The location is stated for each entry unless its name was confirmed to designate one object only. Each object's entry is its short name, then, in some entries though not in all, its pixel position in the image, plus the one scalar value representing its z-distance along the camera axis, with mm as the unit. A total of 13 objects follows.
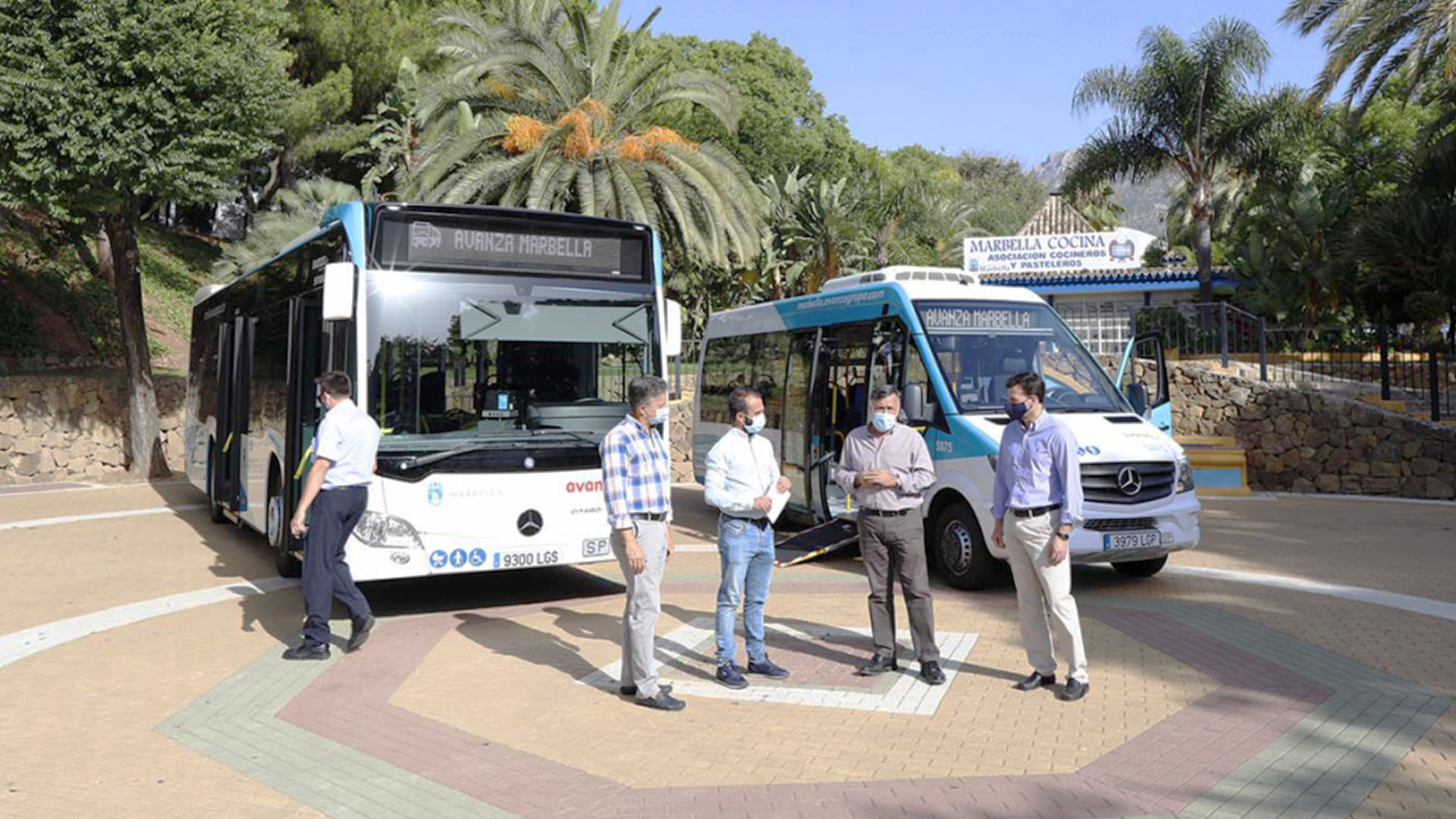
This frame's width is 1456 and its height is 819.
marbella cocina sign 33688
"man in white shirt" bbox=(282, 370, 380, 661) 7352
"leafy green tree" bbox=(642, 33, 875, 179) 44094
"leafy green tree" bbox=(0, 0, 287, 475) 16062
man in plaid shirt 6148
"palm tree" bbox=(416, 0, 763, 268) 20922
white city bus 8148
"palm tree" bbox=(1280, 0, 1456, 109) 19688
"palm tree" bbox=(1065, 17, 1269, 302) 27000
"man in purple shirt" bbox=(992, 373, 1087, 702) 6305
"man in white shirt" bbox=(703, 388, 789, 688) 6488
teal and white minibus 9141
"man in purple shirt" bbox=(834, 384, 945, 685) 6668
